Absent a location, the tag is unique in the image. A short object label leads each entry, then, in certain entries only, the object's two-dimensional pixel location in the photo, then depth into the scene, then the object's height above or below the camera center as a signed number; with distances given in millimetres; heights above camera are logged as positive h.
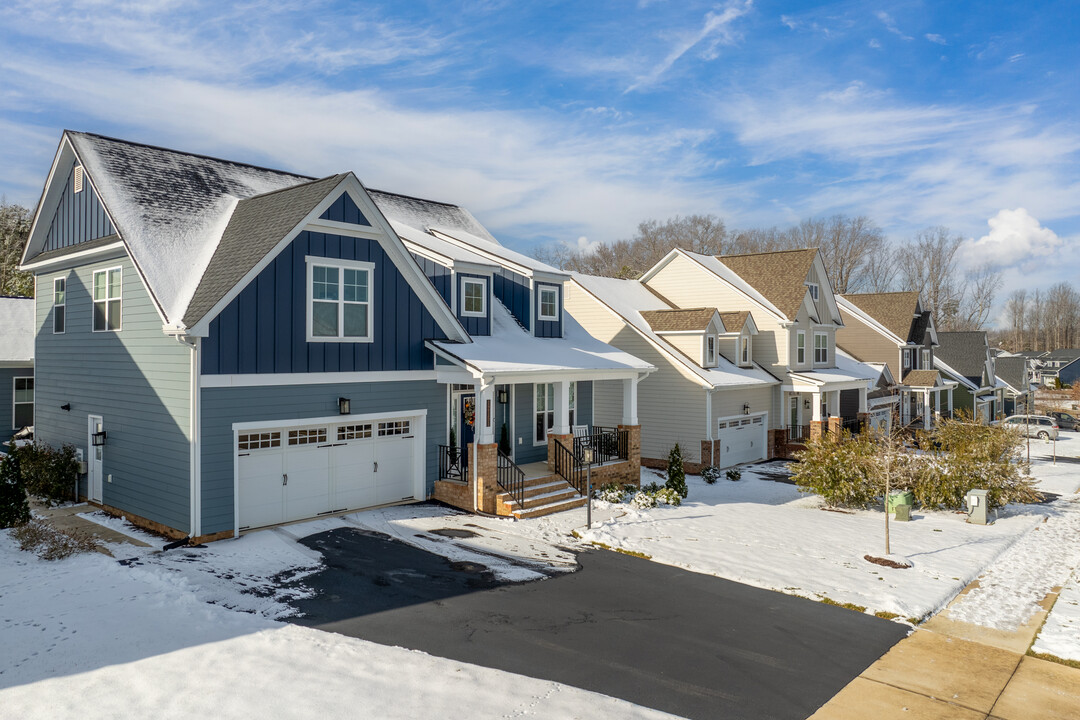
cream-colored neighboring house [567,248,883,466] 25562 +556
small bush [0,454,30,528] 13197 -2594
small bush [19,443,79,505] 16203 -2641
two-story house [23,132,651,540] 13312 +68
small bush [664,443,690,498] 19011 -3250
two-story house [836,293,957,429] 37125 +474
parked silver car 38750 -3985
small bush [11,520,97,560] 11648 -3133
